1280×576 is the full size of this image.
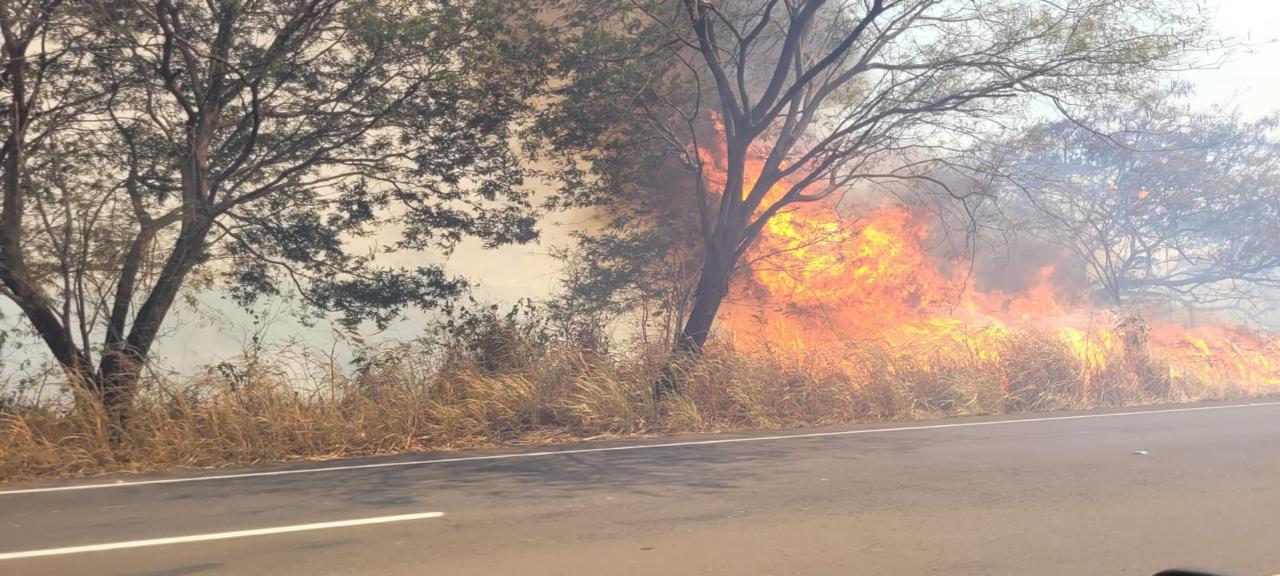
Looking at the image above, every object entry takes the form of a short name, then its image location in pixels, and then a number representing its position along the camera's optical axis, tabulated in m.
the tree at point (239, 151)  10.79
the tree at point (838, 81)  12.62
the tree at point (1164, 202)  22.44
